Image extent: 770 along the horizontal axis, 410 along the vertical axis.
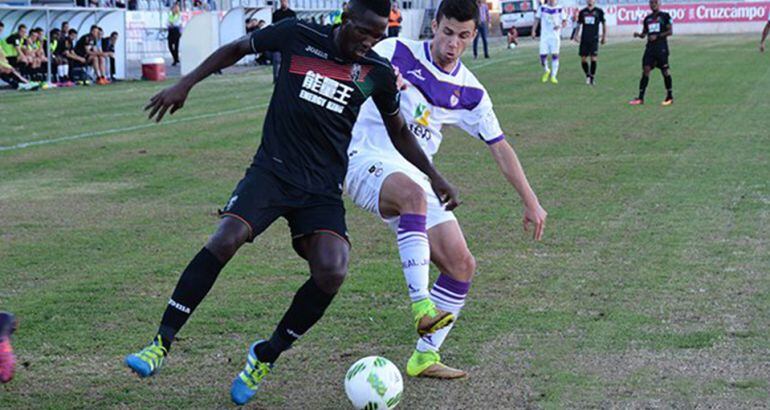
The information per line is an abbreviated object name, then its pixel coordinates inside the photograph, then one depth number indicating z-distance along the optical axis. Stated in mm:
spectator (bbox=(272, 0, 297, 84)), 27766
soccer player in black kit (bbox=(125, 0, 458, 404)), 5273
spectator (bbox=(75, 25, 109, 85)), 28500
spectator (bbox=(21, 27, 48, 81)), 26406
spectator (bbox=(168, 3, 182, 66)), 34938
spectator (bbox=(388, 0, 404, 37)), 32384
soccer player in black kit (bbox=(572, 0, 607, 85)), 27234
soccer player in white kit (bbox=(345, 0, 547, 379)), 5793
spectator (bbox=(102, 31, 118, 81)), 29422
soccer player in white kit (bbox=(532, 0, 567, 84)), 29094
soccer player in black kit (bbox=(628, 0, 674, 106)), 21953
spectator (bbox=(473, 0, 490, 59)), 37406
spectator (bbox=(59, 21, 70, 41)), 28016
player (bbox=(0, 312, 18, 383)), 4961
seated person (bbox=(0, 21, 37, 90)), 25623
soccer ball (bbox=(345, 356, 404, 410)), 5148
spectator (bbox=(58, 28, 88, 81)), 28003
